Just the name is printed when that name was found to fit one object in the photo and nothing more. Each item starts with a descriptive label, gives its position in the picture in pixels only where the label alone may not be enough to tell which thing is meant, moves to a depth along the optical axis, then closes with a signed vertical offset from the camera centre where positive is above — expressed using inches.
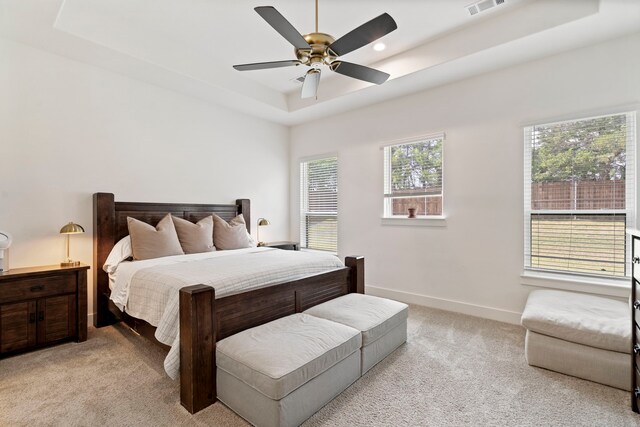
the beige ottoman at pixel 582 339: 85.2 -37.7
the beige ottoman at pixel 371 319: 93.6 -35.2
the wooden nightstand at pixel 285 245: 192.9 -22.8
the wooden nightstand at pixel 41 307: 102.5 -34.3
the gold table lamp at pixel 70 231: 117.5 -8.2
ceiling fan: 76.2 +45.7
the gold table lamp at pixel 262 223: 193.5 -8.6
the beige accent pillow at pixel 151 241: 128.3 -13.3
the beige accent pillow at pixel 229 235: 160.4 -13.6
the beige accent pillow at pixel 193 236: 146.6 -12.9
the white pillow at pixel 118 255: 126.5 -18.9
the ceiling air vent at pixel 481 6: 107.8 +72.6
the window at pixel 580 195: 114.7 +5.7
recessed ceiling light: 135.2 +72.3
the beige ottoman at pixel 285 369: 67.1 -37.5
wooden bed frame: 75.6 -29.0
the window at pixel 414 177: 160.7 +17.8
